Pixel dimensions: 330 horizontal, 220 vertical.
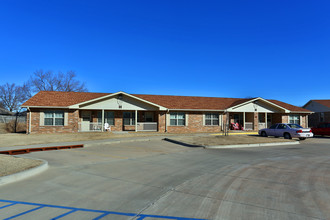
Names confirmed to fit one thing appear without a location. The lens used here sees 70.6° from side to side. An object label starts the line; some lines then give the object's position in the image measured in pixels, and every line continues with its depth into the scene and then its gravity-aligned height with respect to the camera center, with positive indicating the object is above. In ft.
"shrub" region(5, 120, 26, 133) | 92.59 -3.57
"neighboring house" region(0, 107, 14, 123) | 122.93 +0.71
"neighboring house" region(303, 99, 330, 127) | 112.88 +5.11
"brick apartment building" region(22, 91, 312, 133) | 72.13 +2.44
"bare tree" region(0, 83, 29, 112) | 180.55 +15.95
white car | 62.28 -3.08
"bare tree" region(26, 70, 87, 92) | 158.40 +22.85
